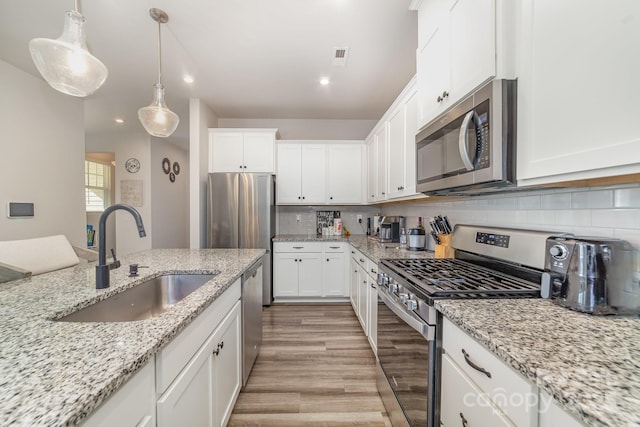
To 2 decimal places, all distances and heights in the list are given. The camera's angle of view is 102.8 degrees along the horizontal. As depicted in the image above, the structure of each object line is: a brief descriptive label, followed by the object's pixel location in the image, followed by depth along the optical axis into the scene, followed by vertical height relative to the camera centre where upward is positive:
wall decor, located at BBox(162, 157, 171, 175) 5.59 +1.02
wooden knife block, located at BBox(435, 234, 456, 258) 1.89 -0.28
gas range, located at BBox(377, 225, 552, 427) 1.04 -0.37
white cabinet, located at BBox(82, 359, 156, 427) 0.56 -0.48
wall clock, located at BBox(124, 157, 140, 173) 5.13 +0.92
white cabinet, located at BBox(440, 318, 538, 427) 0.63 -0.51
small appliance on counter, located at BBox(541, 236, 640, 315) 0.81 -0.21
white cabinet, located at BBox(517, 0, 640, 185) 0.65 +0.36
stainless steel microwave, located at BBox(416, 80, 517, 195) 1.01 +0.31
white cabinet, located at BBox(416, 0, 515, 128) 1.01 +0.78
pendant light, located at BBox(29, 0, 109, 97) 1.26 +0.77
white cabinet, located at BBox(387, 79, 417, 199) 2.05 +0.59
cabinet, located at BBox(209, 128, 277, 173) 3.62 +0.87
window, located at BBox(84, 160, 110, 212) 5.69 +0.58
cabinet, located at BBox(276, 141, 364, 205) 3.76 +0.57
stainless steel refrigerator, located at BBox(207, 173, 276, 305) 3.39 +0.00
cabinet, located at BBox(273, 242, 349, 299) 3.49 -0.81
